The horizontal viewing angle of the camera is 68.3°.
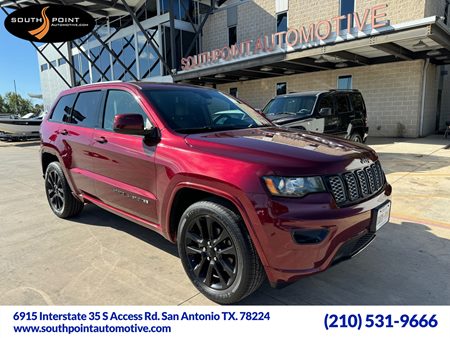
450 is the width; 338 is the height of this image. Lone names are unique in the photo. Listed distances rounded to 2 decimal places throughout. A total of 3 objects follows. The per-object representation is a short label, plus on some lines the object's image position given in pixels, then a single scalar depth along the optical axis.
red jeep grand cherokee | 2.23
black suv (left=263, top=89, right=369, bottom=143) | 8.12
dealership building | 12.52
